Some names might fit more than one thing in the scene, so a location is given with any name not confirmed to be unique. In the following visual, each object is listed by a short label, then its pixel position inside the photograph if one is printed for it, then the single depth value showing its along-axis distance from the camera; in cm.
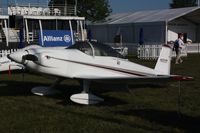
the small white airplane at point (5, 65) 1876
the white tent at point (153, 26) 4675
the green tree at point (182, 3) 13125
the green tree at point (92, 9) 5369
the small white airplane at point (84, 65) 1059
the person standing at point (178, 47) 2522
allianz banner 2659
